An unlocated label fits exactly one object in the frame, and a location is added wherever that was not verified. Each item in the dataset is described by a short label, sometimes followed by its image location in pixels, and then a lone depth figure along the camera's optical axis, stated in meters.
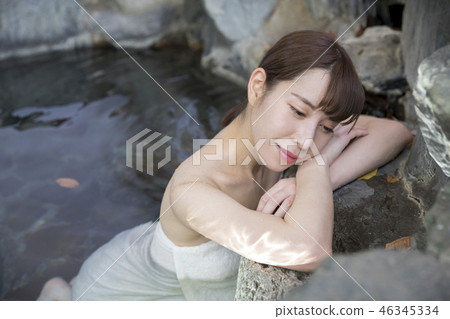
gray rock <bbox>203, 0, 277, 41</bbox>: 5.08
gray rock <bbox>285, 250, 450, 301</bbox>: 1.02
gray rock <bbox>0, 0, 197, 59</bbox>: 5.85
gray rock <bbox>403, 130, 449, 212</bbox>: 1.98
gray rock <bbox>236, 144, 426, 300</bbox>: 1.71
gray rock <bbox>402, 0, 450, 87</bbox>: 2.35
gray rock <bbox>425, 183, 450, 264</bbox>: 1.09
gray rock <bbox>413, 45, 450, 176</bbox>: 1.37
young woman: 1.74
